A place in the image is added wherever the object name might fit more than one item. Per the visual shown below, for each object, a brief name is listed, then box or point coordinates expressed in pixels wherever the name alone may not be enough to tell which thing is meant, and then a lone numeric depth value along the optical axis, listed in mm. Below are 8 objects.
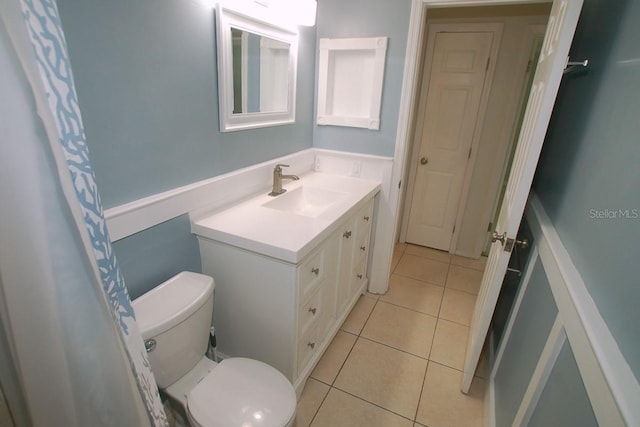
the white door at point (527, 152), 1040
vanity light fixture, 1459
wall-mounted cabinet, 1999
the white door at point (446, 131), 2629
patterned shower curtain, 527
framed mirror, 1430
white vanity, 1298
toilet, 1033
